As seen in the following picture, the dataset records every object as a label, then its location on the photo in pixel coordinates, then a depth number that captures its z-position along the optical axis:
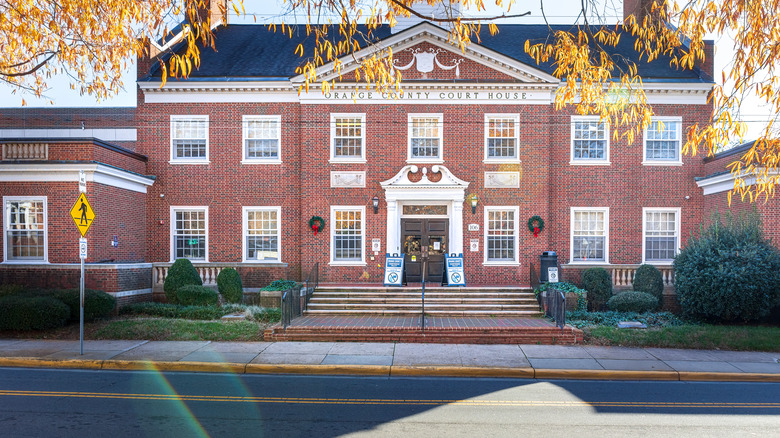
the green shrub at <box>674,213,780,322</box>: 13.33
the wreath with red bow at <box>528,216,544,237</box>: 17.42
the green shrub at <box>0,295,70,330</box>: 12.61
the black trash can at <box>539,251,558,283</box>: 16.72
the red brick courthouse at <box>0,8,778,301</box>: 17.62
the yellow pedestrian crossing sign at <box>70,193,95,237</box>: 11.01
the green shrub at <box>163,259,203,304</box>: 16.22
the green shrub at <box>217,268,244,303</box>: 16.52
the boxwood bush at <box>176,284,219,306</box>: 15.63
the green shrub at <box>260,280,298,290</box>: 16.03
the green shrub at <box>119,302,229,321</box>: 14.66
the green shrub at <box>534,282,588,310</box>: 15.27
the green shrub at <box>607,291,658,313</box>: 15.52
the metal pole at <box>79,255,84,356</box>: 10.80
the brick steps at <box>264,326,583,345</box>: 12.51
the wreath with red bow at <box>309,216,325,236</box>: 17.66
